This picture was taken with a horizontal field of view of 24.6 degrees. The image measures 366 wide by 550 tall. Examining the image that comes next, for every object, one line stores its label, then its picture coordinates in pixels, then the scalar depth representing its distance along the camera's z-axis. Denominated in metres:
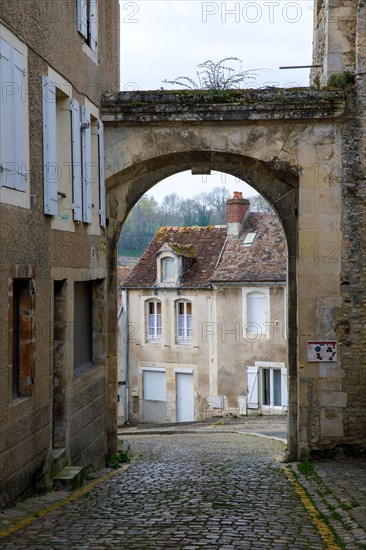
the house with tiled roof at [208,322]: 27.80
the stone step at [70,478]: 9.33
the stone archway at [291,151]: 12.09
